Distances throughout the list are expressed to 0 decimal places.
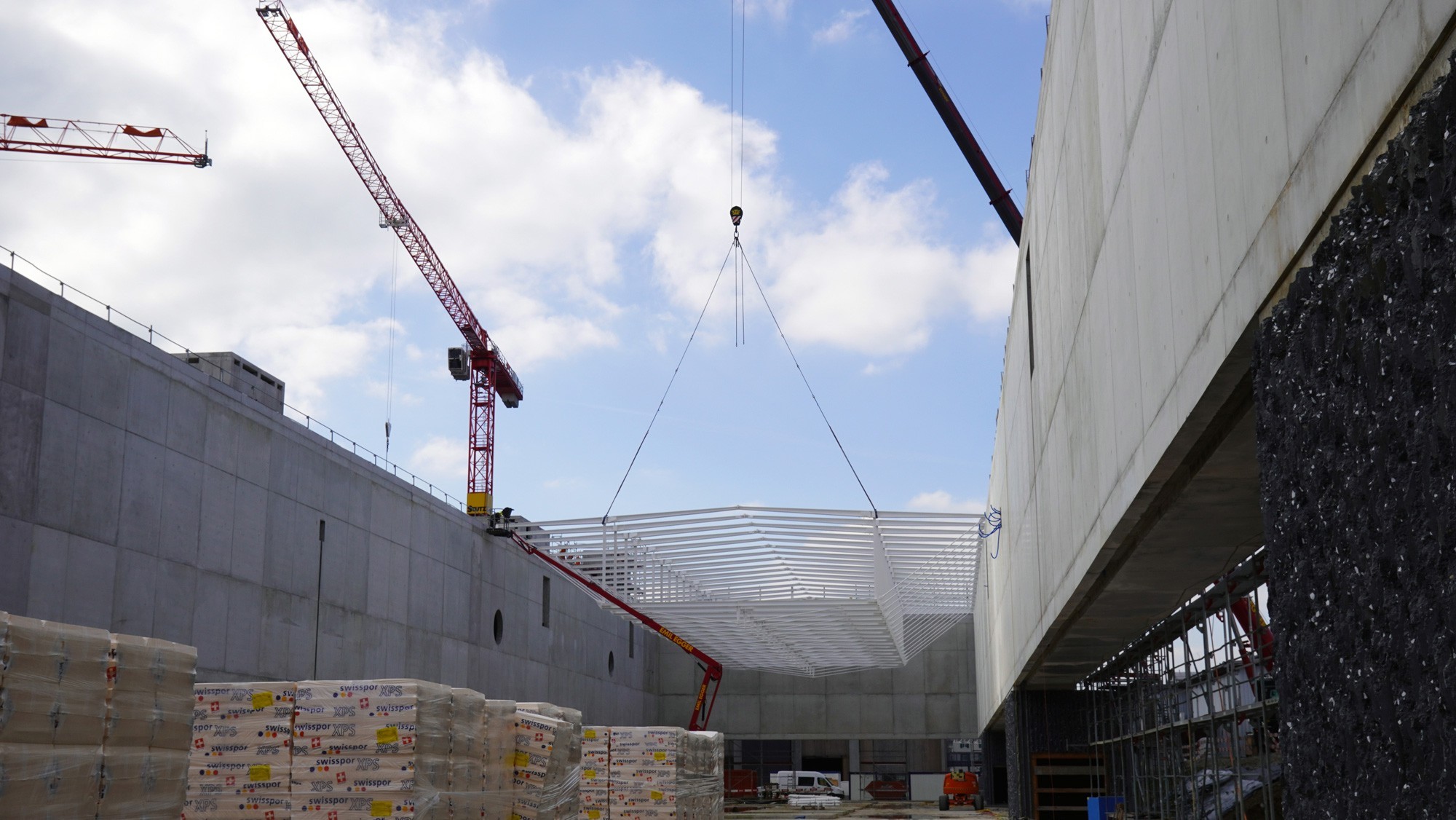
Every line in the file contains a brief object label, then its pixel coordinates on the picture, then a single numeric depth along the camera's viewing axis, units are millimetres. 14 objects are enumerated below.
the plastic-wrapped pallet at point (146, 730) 9109
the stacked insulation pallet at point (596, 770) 22234
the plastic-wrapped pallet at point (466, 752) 13594
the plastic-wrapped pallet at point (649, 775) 22266
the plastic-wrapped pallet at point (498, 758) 14602
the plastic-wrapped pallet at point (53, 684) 8172
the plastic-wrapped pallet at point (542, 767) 15531
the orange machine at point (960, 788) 47875
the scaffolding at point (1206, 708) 12344
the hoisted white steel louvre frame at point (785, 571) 31844
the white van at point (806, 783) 54812
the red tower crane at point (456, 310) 50656
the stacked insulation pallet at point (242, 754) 12602
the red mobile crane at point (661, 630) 37750
